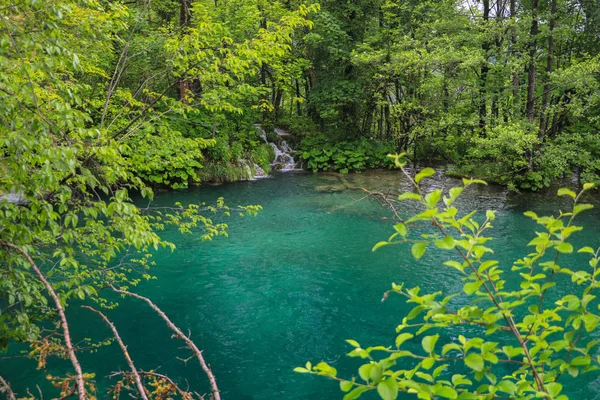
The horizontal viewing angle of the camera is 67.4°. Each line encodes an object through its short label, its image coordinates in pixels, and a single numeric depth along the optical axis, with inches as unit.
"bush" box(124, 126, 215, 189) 227.9
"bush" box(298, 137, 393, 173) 877.2
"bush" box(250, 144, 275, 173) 833.5
